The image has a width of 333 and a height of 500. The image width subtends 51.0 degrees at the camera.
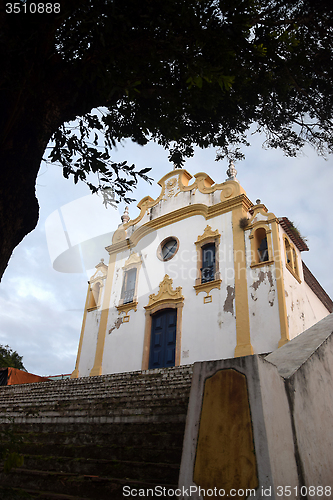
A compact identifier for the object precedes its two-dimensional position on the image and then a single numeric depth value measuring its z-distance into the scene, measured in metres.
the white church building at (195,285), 10.59
